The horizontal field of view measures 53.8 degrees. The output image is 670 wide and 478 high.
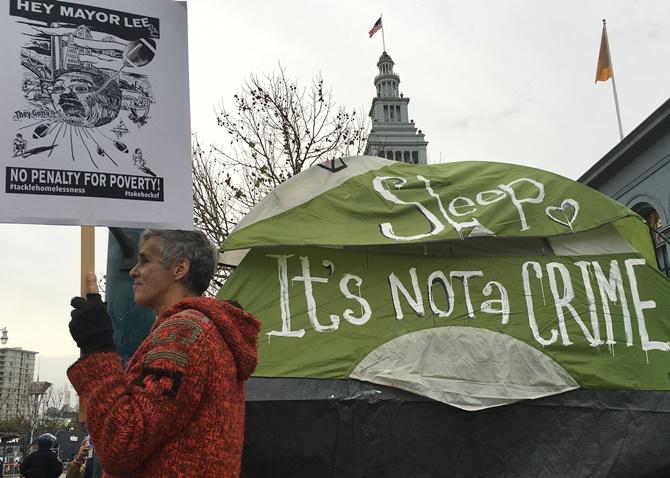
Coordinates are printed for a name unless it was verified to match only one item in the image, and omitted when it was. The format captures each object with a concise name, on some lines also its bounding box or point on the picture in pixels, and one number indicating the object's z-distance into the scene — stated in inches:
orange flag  877.2
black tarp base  159.5
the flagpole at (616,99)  824.6
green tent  166.9
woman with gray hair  74.7
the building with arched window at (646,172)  645.9
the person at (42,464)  327.6
